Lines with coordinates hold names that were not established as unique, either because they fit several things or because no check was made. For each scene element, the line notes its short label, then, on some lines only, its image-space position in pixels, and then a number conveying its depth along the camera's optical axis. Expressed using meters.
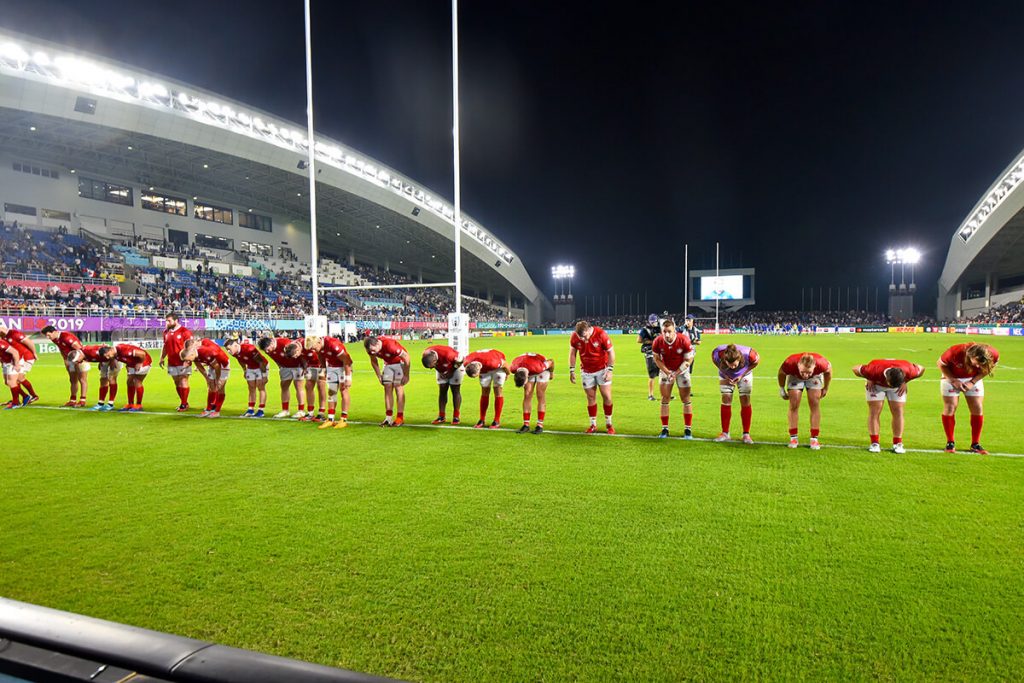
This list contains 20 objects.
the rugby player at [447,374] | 8.65
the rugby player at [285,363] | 9.18
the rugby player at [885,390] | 6.51
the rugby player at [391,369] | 8.77
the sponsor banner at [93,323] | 25.00
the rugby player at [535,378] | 8.20
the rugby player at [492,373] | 8.38
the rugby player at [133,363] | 10.21
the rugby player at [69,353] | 10.59
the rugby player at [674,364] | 7.82
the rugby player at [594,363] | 8.25
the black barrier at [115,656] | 1.05
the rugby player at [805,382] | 6.87
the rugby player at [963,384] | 6.51
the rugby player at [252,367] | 9.73
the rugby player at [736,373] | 7.27
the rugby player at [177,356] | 10.23
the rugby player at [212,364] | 9.84
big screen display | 77.44
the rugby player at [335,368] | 8.97
